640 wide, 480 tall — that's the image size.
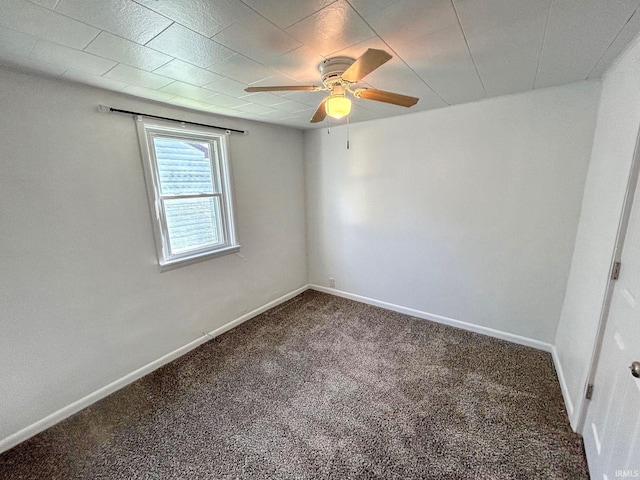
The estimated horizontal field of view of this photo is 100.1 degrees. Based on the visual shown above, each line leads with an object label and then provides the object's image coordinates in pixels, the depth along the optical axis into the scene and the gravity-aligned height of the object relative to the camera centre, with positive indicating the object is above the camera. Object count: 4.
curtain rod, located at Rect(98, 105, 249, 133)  1.91 +0.60
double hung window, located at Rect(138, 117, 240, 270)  2.27 +0.00
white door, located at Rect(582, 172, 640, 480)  1.04 -0.89
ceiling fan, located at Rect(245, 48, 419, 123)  1.48 +0.54
